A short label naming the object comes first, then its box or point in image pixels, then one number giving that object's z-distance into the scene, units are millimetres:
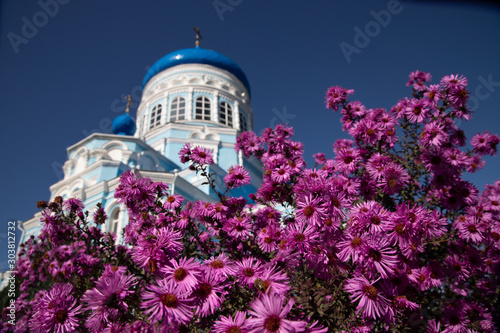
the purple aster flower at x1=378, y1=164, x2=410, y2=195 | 2383
